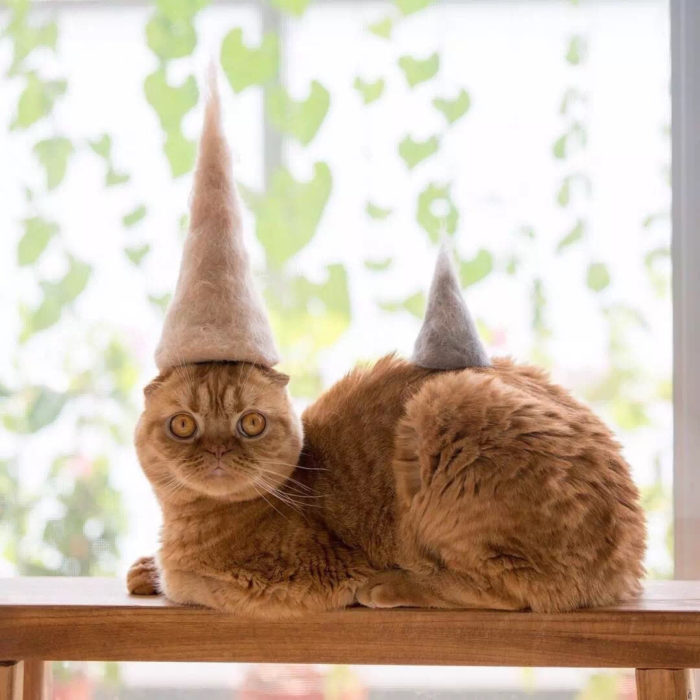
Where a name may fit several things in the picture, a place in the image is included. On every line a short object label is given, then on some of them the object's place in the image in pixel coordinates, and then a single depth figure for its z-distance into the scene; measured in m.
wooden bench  1.22
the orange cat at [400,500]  1.21
